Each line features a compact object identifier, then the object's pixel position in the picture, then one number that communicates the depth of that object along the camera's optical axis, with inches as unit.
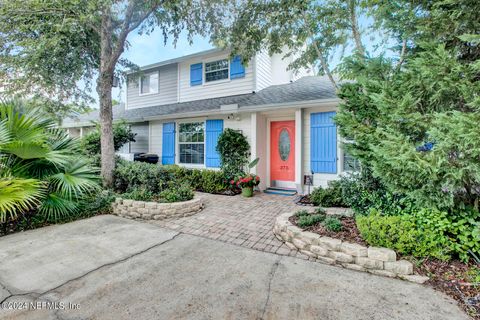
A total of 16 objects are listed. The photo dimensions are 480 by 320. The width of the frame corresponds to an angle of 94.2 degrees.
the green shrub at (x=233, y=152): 296.0
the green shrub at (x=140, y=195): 209.5
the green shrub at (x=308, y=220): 144.6
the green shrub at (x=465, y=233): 105.0
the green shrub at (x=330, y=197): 217.6
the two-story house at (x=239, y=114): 262.7
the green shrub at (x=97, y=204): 200.4
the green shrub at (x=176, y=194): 209.2
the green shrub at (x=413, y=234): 109.0
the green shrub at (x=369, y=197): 131.7
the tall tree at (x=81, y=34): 222.8
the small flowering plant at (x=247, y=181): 269.0
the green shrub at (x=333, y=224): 136.5
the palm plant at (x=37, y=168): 155.7
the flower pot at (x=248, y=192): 270.8
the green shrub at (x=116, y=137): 354.0
